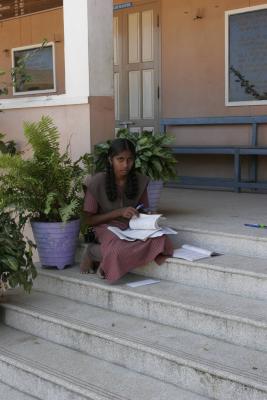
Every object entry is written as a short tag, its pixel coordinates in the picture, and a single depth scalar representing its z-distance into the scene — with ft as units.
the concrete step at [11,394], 10.59
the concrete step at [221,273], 11.39
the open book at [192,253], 12.75
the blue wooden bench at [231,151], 20.55
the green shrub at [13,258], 12.22
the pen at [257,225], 14.07
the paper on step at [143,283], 12.52
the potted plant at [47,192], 13.32
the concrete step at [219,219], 13.15
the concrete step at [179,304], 10.18
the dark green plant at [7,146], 16.78
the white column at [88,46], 15.47
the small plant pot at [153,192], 15.92
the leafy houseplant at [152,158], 15.20
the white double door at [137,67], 24.79
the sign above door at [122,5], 25.12
